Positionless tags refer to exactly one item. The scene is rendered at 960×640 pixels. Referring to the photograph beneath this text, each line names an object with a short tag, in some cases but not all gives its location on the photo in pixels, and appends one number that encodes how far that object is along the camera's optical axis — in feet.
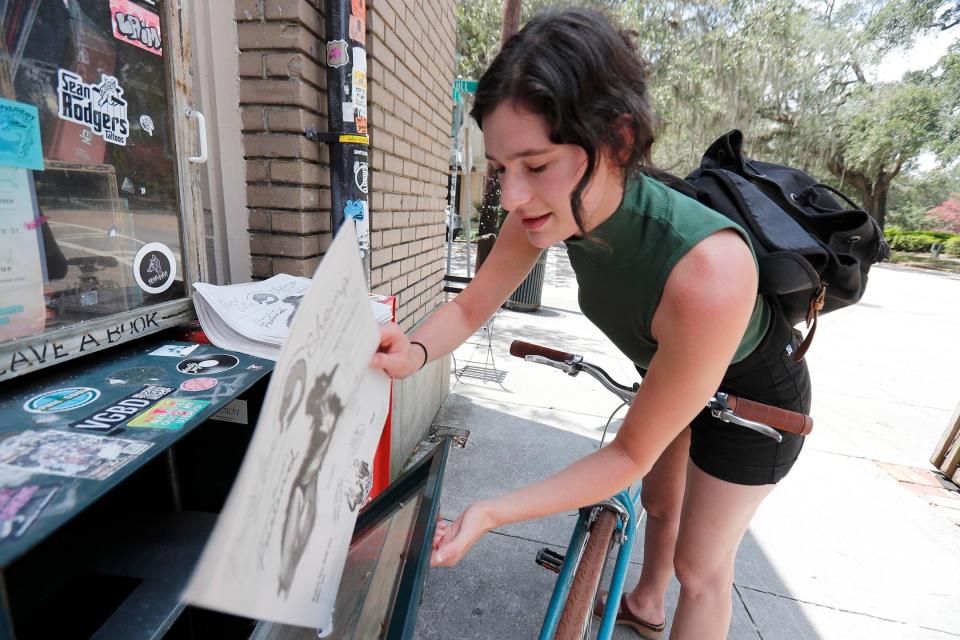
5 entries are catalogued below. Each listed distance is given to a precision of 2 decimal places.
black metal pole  6.05
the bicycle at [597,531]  4.17
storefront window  3.03
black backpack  3.98
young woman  3.05
